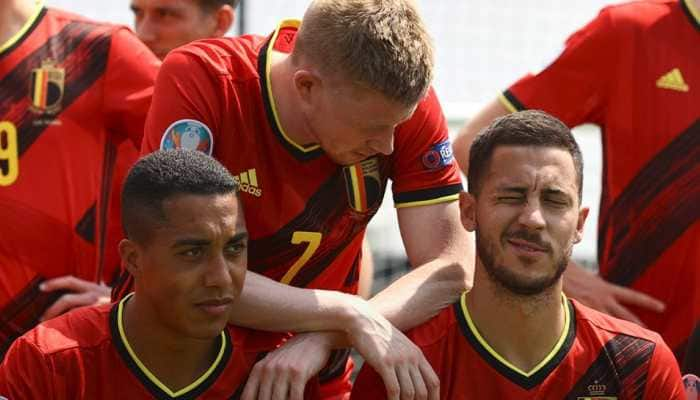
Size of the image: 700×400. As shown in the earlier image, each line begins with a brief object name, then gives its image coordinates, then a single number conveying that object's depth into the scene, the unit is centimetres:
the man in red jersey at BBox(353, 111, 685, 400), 870
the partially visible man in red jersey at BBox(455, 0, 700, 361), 1028
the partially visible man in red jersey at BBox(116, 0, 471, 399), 840
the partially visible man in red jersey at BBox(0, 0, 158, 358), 998
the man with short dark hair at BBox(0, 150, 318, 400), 825
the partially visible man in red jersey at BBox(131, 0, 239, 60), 1145
